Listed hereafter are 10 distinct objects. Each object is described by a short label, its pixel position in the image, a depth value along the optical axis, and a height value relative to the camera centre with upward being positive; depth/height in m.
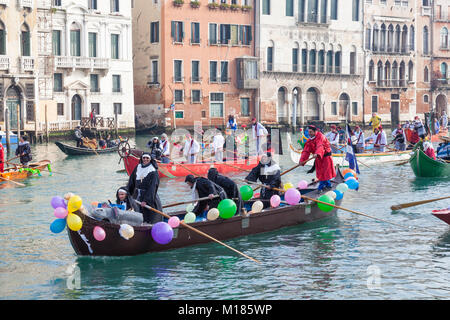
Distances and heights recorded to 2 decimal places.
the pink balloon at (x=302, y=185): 14.27 -1.44
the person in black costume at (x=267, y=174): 13.02 -1.12
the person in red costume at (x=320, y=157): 13.80 -0.87
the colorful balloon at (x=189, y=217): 11.26 -1.60
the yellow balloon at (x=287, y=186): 13.40 -1.37
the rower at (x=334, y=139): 23.90 -0.98
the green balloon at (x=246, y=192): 12.80 -1.40
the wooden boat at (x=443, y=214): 12.15 -1.71
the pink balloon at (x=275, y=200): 12.33 -1.49
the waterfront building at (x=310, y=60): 46.31 +3.15
